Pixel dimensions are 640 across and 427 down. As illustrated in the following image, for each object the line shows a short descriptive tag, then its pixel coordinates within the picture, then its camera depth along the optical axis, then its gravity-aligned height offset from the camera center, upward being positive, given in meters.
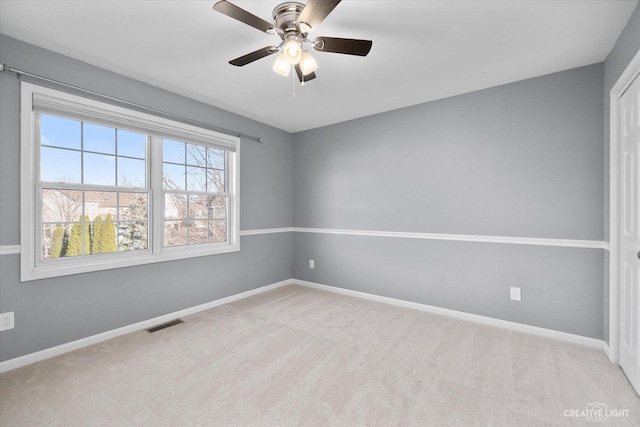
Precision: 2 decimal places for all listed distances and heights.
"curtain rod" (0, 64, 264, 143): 2.13 +1.06
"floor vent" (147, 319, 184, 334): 2.82 -1.19
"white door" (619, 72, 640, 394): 1.87 -0.15
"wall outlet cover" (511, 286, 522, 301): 2.82 -0.83
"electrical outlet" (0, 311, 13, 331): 2.09 -0.82
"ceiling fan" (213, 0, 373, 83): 1.54 +1.08
